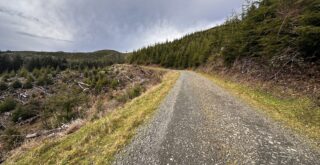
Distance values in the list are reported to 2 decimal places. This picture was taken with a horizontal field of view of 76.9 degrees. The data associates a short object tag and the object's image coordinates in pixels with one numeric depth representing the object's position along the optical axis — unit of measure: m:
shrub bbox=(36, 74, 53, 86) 34.62
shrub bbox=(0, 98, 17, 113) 22.86
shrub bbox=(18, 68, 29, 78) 41.02
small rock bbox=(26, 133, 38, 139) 9.29
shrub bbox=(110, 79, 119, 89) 26.87
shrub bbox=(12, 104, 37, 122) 20.09
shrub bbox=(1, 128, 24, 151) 8.65
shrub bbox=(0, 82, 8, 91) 31.02
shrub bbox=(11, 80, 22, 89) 32.19
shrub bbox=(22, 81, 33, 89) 32.52
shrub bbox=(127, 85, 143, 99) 15.73
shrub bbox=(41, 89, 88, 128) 14.28
